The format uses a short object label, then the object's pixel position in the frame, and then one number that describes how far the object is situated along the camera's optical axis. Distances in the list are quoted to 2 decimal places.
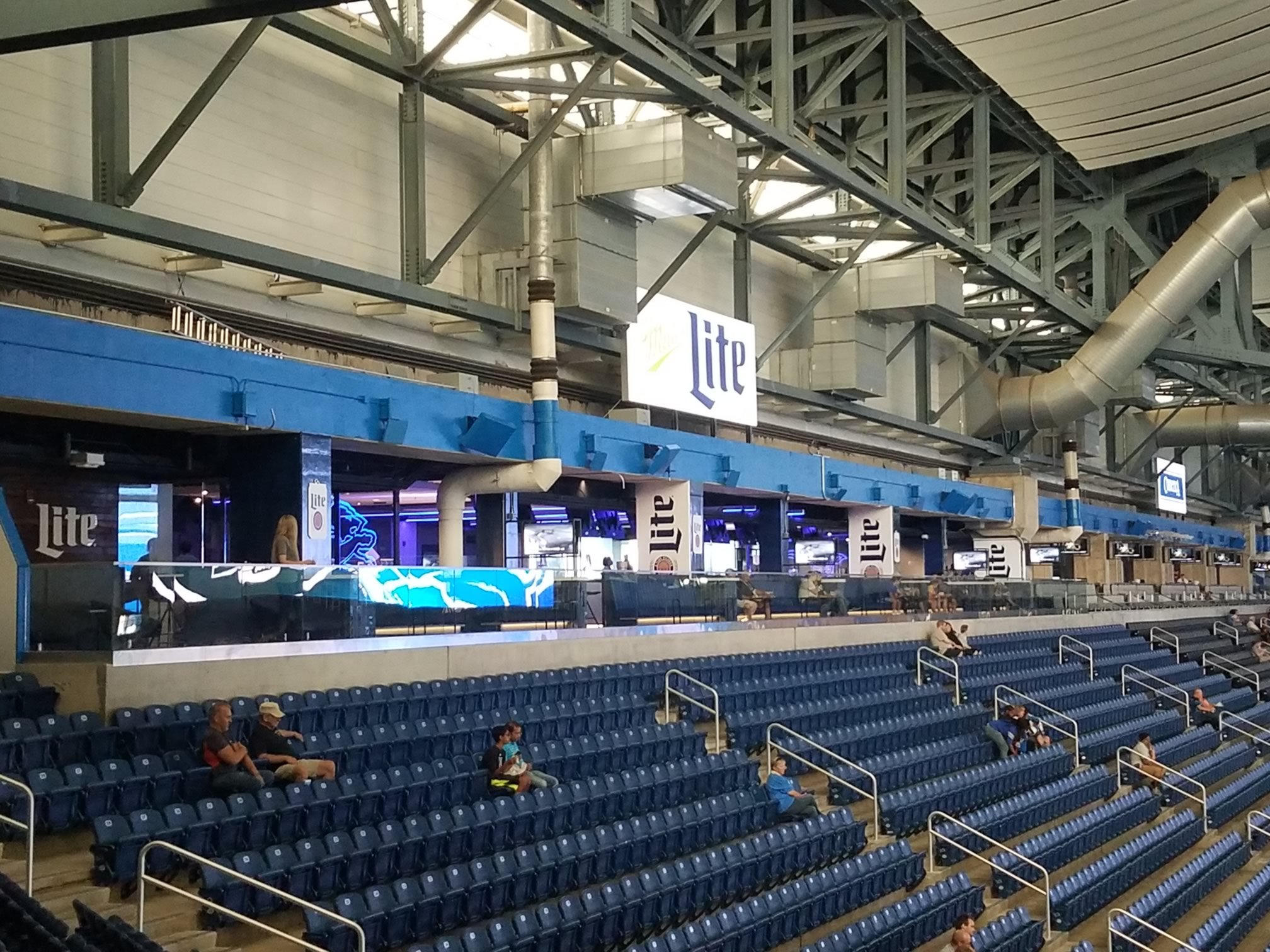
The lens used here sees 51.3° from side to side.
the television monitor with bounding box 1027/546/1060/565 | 39.66
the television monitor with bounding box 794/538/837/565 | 35.62
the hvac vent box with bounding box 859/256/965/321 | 27.80
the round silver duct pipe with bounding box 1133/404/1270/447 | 43.47
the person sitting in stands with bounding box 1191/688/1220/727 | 25.30
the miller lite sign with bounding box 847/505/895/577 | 30.52
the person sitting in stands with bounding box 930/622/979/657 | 22.30
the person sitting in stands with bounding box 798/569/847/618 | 20.48
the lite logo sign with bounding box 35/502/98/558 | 14.90
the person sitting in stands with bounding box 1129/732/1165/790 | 19.41
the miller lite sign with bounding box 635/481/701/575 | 23.12
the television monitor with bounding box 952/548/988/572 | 40.09
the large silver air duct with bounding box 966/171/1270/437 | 29.03
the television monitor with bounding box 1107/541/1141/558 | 46.91
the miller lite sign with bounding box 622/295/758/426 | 20.92
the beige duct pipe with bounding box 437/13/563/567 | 18.03
